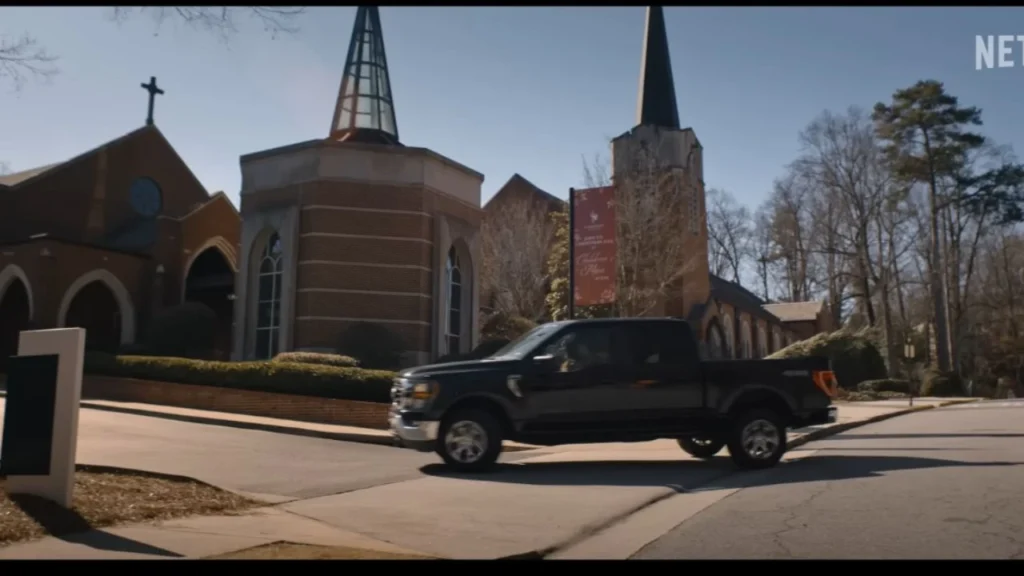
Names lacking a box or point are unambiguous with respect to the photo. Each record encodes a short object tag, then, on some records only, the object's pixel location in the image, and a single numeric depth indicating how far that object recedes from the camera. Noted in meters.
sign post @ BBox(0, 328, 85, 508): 7.77
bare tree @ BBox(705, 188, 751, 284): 64.75
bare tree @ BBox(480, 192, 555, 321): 37.69
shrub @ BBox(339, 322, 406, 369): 25.47
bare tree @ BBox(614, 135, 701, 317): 28.12
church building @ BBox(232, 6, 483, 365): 26.50
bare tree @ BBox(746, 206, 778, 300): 61.50
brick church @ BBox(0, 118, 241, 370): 31.17
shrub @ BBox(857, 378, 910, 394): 42.25
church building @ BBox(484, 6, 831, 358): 38.53
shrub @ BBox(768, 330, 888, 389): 44.22
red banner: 18.64
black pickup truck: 11.49
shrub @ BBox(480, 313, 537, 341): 32.41
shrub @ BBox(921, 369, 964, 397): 45.66
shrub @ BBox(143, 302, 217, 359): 28.52
